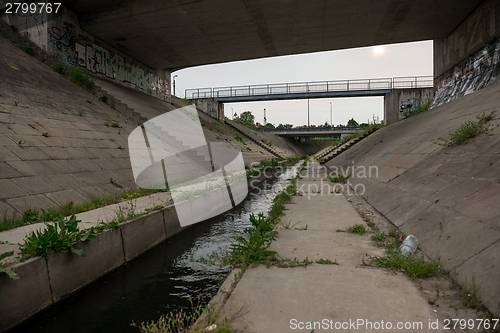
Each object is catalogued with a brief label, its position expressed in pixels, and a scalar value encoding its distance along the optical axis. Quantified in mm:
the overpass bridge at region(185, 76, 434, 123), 29594
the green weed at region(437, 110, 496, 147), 6836
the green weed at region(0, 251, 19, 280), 2936
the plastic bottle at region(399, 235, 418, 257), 3785
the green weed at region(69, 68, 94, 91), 15086
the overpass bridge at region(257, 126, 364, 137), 45375
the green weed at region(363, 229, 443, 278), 3289
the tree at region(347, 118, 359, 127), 103594
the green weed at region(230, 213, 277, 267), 3910
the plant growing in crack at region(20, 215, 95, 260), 3426
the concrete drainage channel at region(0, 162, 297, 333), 3223
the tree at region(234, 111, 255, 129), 101062
